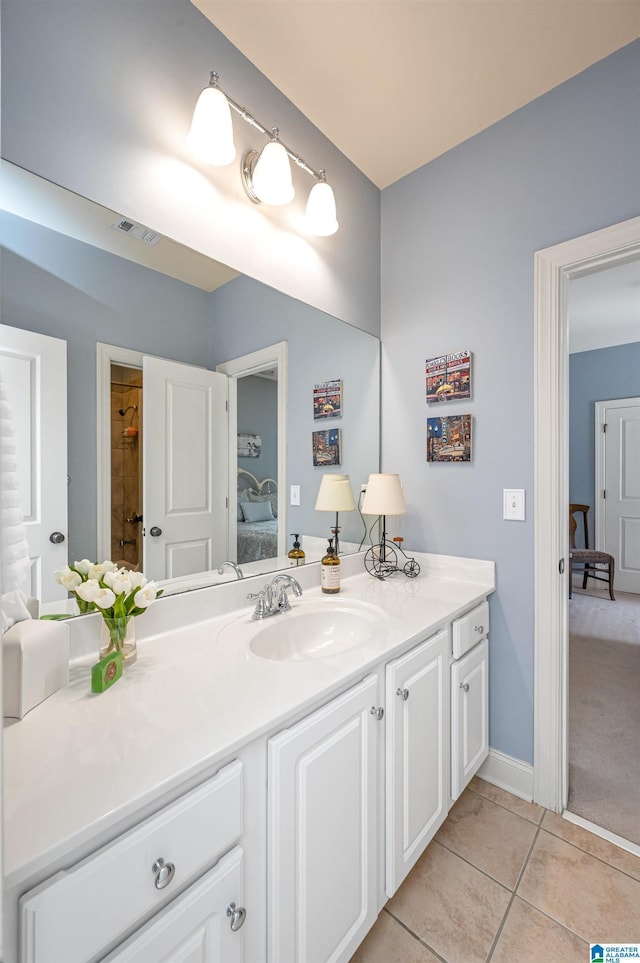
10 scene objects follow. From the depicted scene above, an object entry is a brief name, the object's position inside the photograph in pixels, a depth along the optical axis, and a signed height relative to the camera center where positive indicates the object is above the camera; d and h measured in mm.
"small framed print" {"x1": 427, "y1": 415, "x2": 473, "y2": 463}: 1797 +172
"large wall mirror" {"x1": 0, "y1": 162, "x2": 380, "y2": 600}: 997 +260
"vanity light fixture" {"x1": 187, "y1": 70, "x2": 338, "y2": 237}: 1248 +1049
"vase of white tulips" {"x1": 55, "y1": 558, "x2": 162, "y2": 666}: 923 -266
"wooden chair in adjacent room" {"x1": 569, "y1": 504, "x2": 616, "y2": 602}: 4121 -797
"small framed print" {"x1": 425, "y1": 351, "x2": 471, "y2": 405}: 1796 +441
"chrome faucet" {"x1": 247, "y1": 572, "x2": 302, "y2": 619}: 1354 -400
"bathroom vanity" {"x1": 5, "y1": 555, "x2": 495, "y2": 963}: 582 -549
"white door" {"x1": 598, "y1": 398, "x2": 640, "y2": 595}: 4469 -126
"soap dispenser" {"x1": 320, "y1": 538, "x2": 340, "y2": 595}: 1637 -380
